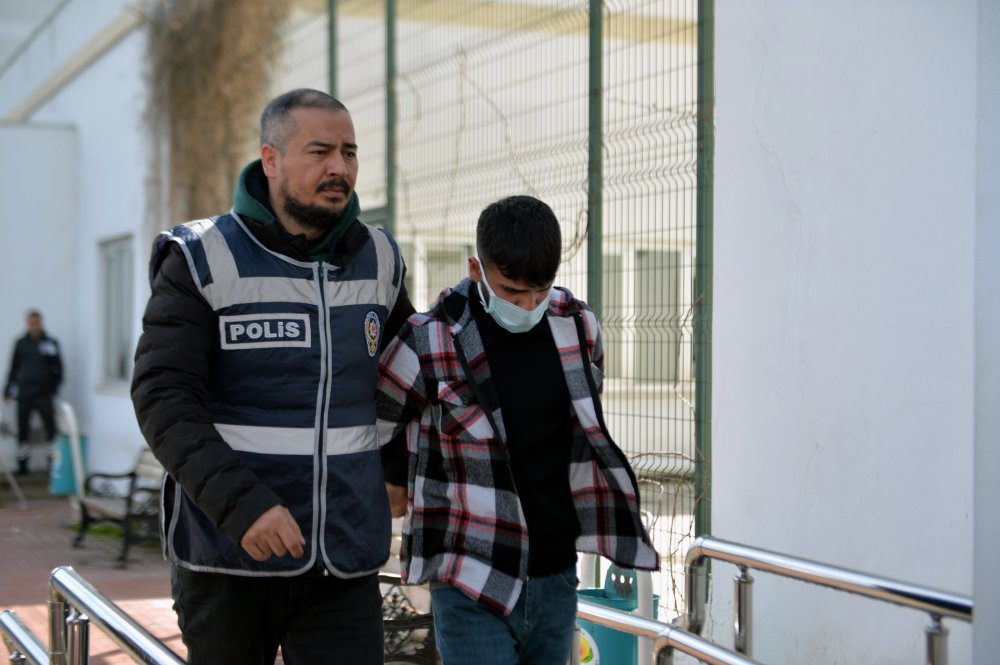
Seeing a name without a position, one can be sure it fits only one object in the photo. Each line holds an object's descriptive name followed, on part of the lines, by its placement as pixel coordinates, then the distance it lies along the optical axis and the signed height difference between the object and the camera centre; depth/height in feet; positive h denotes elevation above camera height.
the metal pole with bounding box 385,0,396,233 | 25.52 +4.30
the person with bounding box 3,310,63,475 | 42.86 -2.01
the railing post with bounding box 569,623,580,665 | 11.02 -3.06
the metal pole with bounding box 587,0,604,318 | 18.45 +2.25
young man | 7.94 -0.90
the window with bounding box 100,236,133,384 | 42.29 +0.32
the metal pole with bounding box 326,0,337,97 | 28.84 +6.45
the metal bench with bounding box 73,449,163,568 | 28.40 -4.62
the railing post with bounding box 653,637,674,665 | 10.57 -2.92
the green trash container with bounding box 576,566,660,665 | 13.89 -3.68
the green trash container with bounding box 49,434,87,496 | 38.93 -4.93
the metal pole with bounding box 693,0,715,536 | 16.24 +0.57
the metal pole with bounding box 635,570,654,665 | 13.87 -3.14
